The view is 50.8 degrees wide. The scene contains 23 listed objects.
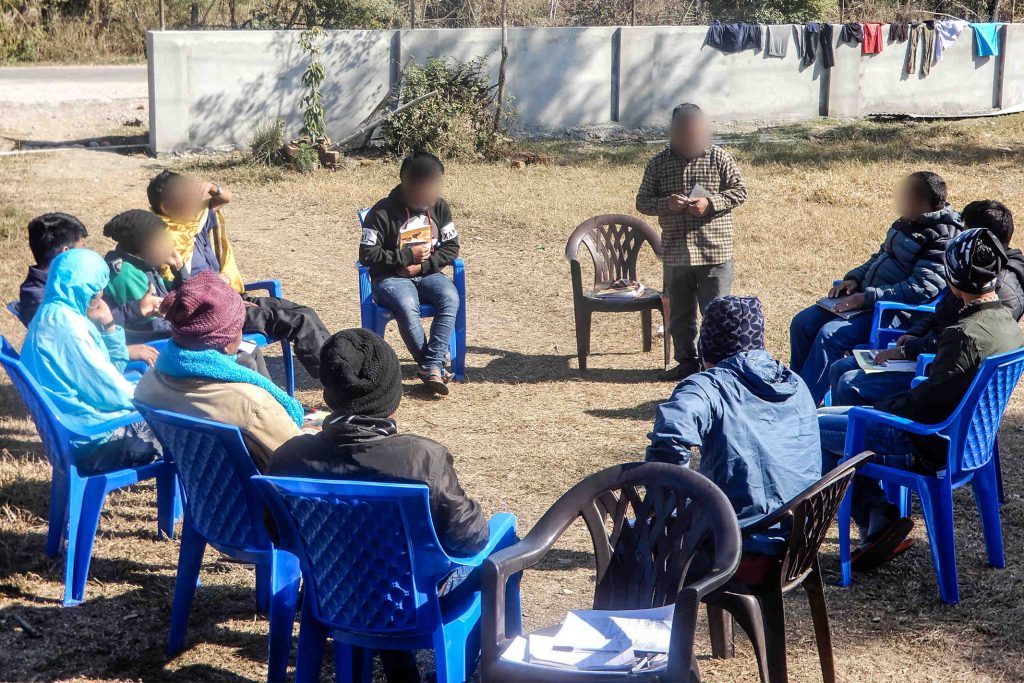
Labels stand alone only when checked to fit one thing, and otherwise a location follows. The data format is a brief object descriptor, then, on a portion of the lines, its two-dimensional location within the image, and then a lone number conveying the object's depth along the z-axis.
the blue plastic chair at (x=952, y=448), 4.00
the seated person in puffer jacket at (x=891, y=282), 5.77
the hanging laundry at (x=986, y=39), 18.12
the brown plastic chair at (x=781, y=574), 3.10
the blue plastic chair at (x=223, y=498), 3.39
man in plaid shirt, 6.82
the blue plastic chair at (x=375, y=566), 2.87
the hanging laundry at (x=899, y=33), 17.55
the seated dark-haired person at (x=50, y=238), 5.18
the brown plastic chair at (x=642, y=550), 2.66
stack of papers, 2.75
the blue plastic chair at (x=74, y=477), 4.05
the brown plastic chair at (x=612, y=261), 7.20
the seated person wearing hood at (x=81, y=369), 4.23
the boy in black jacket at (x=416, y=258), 6.74
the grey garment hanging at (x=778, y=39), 16.83
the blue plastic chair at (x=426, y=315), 6.91
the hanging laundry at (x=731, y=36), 16.53
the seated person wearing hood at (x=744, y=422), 3.21
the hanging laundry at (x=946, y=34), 17.83
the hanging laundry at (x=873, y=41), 17.28
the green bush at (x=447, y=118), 14.04
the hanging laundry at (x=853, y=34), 17.14
